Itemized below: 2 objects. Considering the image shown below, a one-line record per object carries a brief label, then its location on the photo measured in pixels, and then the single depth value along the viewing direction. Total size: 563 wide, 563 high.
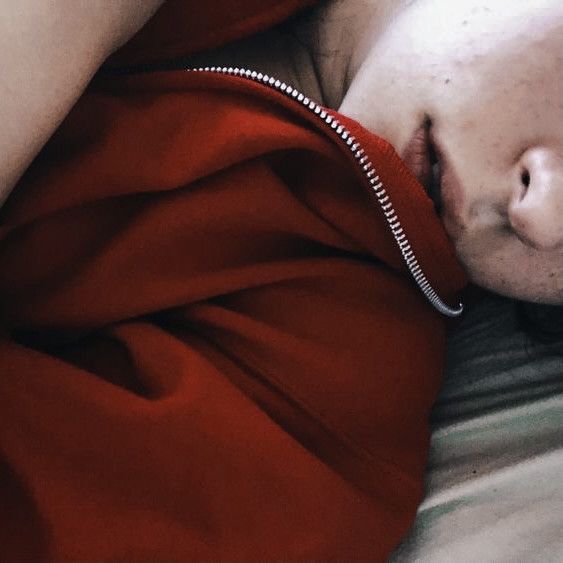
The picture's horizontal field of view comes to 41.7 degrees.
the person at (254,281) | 0.47
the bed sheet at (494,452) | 0.54
